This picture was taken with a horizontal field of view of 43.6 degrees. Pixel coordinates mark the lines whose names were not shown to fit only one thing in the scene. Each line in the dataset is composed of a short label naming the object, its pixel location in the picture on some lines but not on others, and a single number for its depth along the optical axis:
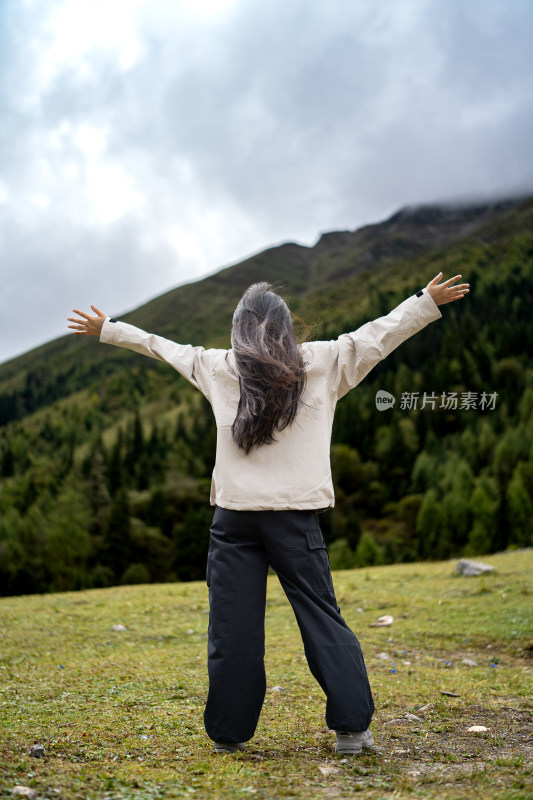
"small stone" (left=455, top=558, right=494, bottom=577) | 13.07
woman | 3.80
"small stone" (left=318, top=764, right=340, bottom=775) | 3.46
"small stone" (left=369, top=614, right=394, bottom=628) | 9.21
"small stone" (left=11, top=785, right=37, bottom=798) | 2.83
